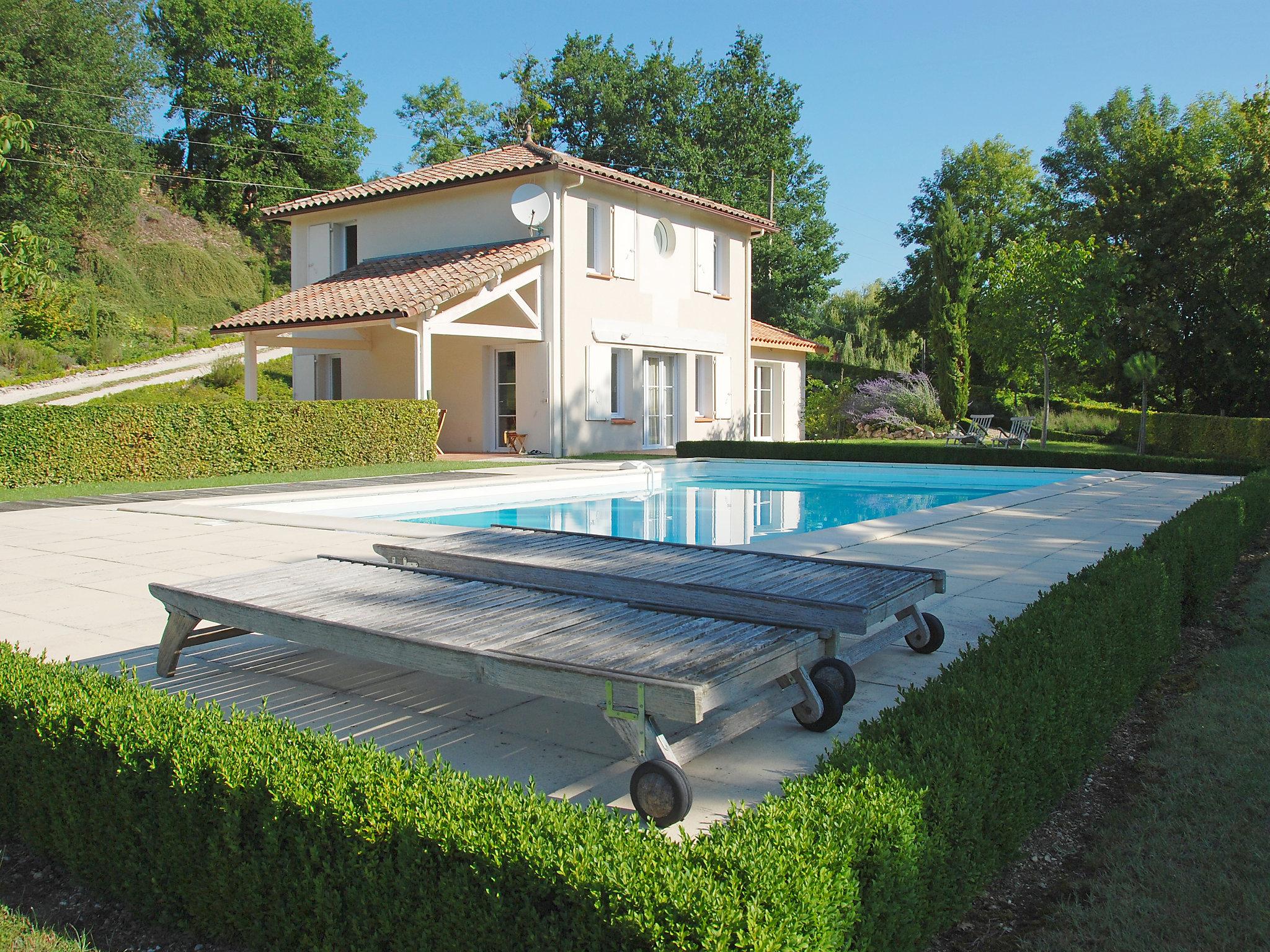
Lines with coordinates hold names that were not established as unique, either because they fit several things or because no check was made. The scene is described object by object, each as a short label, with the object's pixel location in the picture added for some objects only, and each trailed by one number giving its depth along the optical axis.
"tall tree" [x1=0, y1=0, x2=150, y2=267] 33.50
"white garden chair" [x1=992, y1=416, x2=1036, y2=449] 22.69
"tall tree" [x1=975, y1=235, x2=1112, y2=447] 21.72
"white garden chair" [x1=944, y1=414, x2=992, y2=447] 23.59
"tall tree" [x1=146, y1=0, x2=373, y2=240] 42.34
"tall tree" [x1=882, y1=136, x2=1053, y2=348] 41.56
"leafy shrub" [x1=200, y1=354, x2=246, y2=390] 27.19
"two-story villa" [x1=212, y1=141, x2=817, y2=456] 19.16
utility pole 36.22
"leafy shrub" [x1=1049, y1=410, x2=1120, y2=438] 29.50
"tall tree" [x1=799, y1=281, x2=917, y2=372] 38.56
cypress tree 31.67
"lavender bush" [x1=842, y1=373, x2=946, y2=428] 27.52
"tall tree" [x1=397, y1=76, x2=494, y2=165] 40.84
